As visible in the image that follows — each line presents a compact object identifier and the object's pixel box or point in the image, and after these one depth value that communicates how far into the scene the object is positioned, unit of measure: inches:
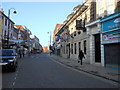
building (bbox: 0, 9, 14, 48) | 740.7
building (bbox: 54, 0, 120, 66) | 367.2
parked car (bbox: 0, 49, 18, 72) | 278.0
